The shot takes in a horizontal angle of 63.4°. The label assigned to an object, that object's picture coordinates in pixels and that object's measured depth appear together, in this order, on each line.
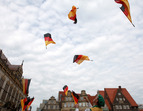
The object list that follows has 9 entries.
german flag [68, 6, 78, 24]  9.98
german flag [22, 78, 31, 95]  15.03
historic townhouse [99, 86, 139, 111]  37.91
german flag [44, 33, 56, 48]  11.67
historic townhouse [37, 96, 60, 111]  37.77
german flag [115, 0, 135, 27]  6.40
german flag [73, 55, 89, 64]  11.40
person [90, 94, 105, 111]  3.99
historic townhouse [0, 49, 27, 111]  19.94
